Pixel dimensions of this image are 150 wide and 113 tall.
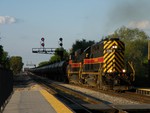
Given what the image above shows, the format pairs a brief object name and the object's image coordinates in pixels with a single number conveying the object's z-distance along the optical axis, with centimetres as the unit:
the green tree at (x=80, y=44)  10909
